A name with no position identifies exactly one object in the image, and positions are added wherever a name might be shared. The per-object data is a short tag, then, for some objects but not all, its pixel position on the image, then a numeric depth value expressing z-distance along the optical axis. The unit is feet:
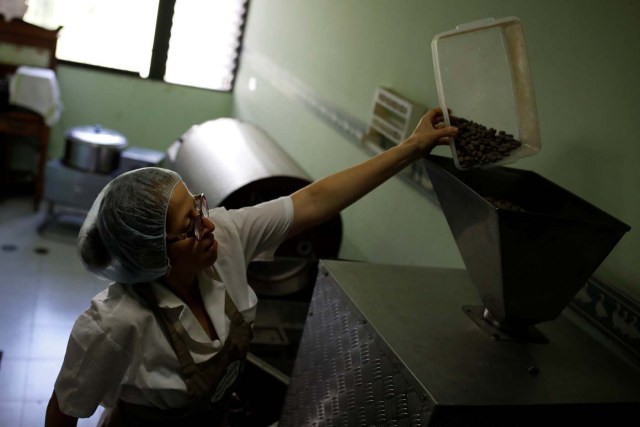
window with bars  18.79
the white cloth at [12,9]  16.56
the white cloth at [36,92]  16.08
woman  5.31
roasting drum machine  9.85
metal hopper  4.89
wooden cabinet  16.51
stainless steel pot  16.26
